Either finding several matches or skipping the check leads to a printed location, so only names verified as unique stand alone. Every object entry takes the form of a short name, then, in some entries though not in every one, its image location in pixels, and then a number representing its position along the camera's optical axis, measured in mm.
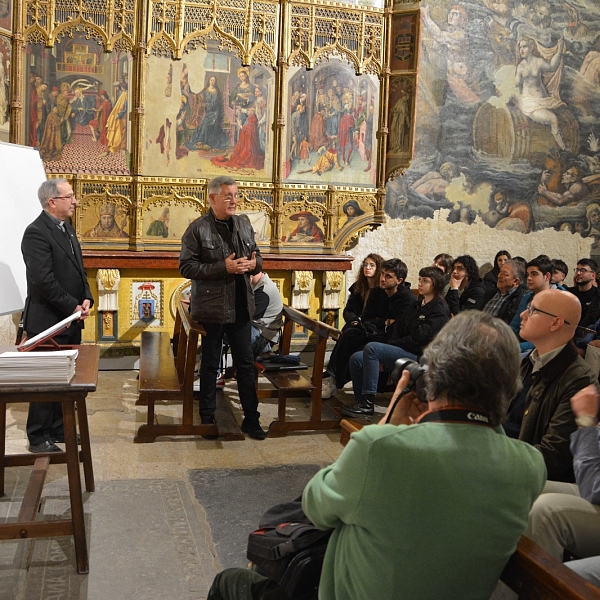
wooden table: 3320
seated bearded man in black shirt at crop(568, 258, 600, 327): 8305
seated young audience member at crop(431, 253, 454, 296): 8820
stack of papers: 3299
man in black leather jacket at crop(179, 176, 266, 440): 5465
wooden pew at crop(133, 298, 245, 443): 5441
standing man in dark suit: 4918
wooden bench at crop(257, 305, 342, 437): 5805
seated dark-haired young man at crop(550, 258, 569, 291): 8198
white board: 4887
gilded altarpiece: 7945
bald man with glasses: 3066
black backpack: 2092
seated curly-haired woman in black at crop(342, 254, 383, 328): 7590
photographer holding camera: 1805
